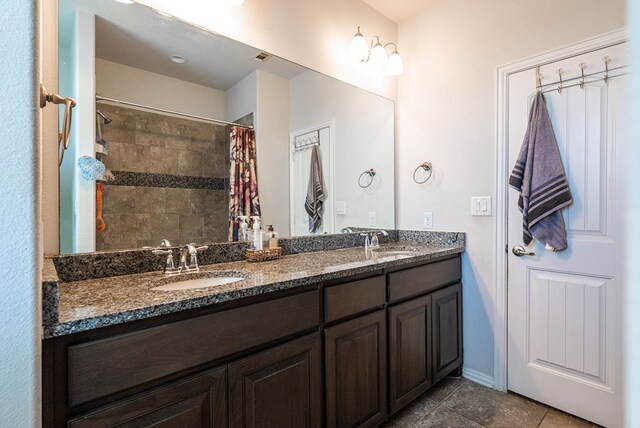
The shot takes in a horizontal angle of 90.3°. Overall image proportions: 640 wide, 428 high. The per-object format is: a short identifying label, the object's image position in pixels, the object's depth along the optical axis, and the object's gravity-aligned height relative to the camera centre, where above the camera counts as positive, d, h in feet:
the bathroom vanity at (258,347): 2.71 -1.53
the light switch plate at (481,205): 6.89 +0.11
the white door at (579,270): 5.48 -1.12
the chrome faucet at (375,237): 7.50 -0.62
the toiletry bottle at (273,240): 5.87 -0.53
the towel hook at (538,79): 6.22 +2.56
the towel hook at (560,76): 5.98 +2.50
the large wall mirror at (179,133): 4.31 +1.34
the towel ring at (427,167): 7.84 +1.08
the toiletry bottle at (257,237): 5.55 -0.44
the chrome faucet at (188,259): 4.67 -0.70
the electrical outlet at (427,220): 7.88 -0.23
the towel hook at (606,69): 5.50 +2.43
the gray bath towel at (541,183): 5.85 +0.51
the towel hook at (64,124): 3.11 +1.05
